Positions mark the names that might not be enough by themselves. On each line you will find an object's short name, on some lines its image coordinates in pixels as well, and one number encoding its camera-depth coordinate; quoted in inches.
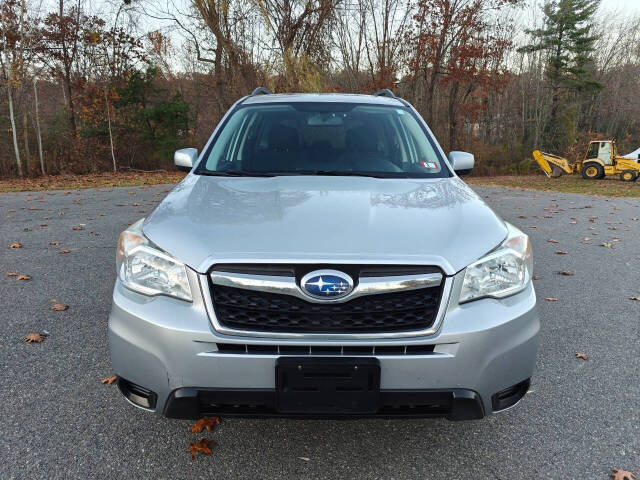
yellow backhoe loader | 827.4
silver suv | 65.5
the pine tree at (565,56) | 1279.5
